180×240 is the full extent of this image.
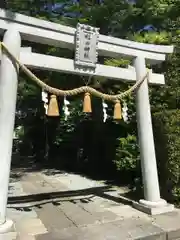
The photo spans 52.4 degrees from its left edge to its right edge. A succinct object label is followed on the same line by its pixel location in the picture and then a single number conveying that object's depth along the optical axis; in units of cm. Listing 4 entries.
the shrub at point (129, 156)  504
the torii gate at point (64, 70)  290
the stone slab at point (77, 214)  333
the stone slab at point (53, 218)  318
